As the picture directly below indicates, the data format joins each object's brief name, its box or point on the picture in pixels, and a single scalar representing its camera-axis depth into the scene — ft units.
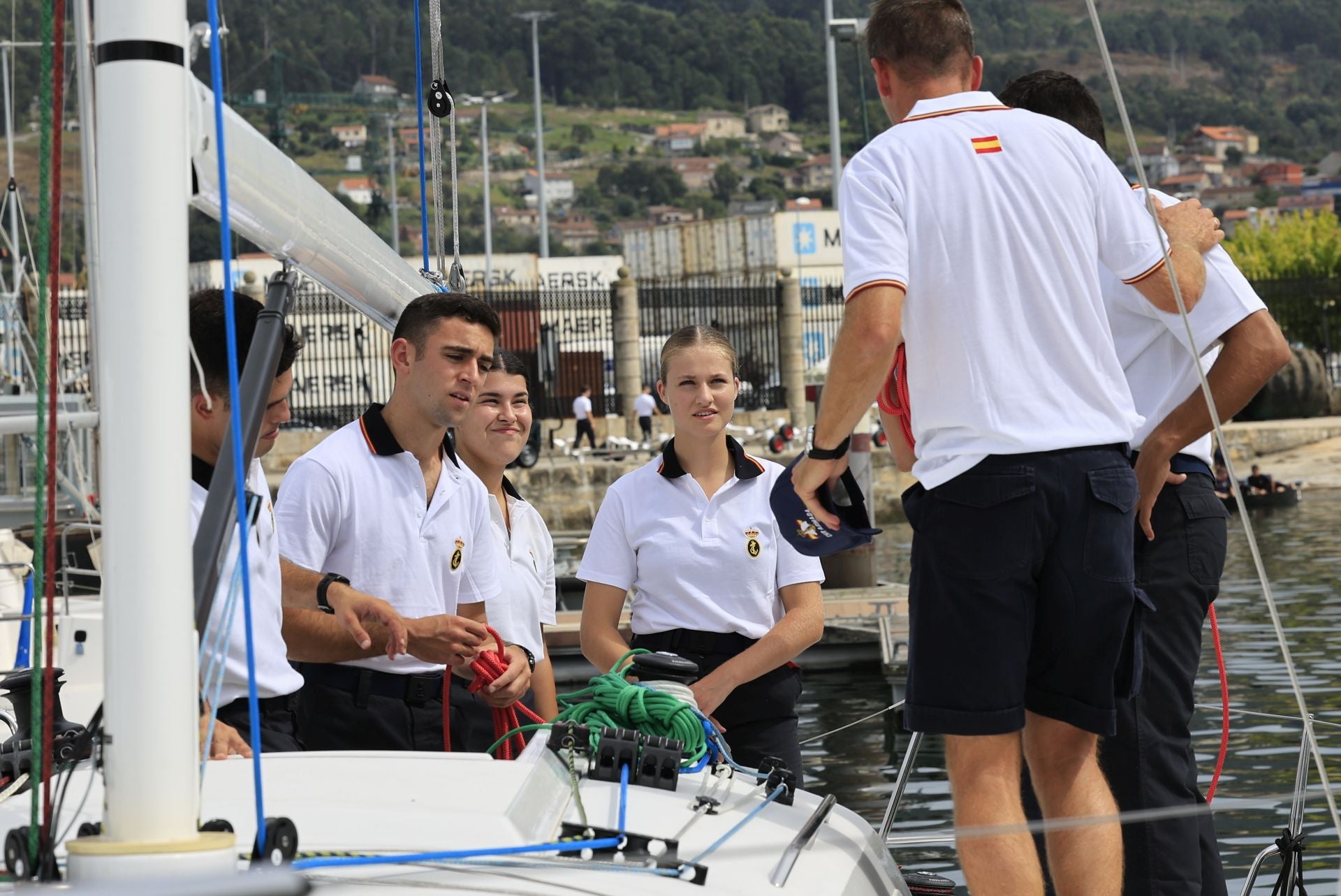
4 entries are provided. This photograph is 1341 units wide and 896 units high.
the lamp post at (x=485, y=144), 148.27
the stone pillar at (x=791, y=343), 111.14
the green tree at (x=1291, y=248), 172.04
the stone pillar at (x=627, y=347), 107.04
